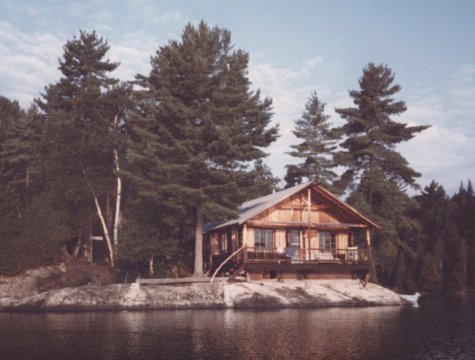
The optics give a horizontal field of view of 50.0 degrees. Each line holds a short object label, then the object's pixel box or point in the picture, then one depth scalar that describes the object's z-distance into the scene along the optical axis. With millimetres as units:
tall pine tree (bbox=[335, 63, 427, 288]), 45344
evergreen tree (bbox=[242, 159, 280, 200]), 34906
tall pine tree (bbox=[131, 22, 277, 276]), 33562
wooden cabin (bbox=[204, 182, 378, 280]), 34781
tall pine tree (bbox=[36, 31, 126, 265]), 43594
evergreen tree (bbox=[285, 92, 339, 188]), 51500
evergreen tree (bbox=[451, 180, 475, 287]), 58094
